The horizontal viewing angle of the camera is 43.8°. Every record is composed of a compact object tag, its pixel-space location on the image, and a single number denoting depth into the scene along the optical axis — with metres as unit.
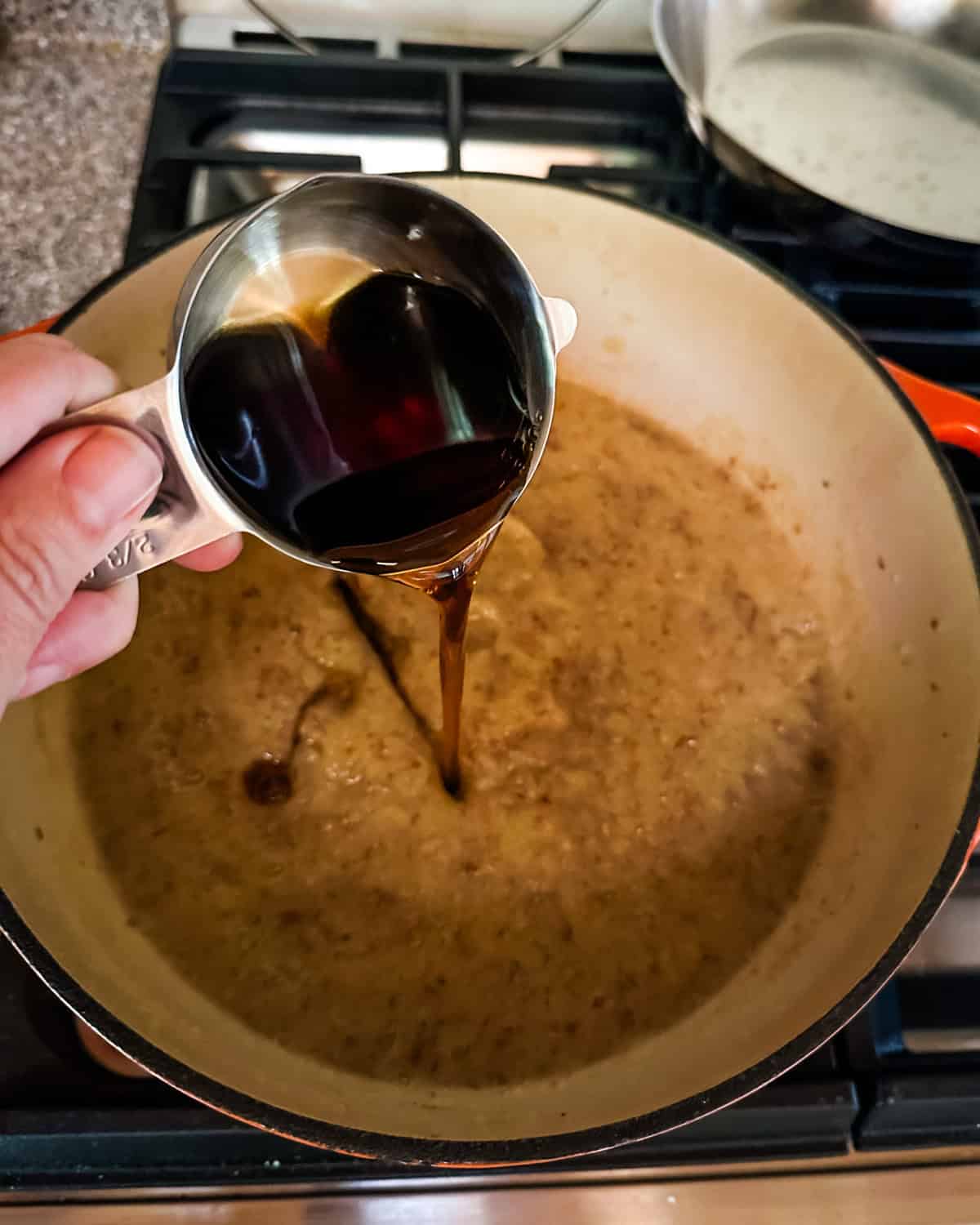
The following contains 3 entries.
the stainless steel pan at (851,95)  0.38
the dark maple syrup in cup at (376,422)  0.25
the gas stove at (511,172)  0.26
